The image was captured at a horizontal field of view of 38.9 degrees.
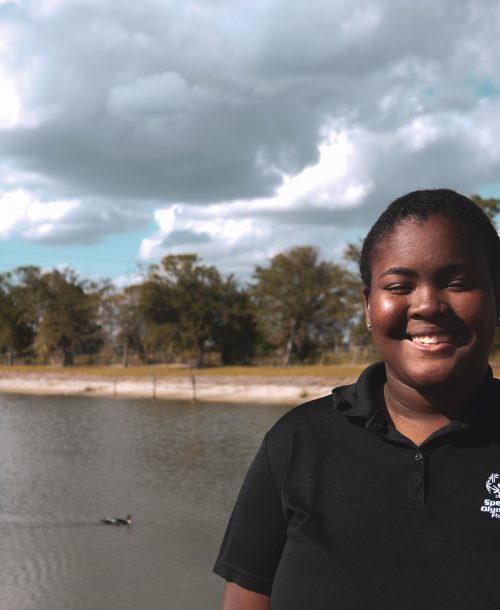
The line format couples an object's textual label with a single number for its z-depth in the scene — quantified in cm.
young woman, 162
